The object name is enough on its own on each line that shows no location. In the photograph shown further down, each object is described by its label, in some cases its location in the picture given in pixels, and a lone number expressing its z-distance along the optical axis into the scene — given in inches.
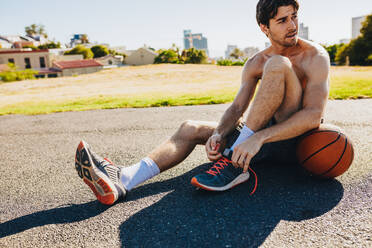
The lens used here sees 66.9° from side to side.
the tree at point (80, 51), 2434.8
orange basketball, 79.7
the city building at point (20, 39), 2664.9
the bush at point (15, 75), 1275.8
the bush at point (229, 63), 1335.9
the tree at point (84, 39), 4062.5
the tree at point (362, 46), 989.8
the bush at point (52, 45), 2971.2
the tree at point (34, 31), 3627.0
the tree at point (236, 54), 3082.2
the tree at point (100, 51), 2738.7
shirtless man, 76.9
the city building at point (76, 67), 1787.6
